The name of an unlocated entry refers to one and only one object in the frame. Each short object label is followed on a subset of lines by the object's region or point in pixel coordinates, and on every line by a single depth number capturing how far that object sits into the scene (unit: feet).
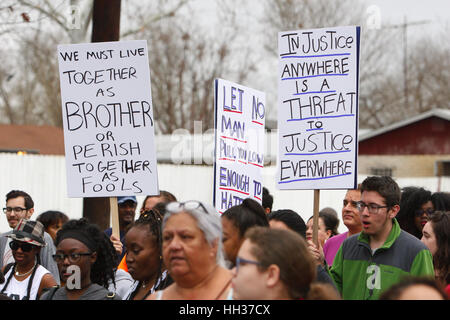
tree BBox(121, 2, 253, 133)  113.91
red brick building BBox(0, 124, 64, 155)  79.15
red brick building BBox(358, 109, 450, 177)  105.40
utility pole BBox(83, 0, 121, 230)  36.88
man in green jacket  16.11
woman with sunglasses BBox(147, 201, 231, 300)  12.05
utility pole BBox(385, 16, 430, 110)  116.49
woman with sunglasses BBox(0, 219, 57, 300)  17.47
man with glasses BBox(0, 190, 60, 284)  25.64
